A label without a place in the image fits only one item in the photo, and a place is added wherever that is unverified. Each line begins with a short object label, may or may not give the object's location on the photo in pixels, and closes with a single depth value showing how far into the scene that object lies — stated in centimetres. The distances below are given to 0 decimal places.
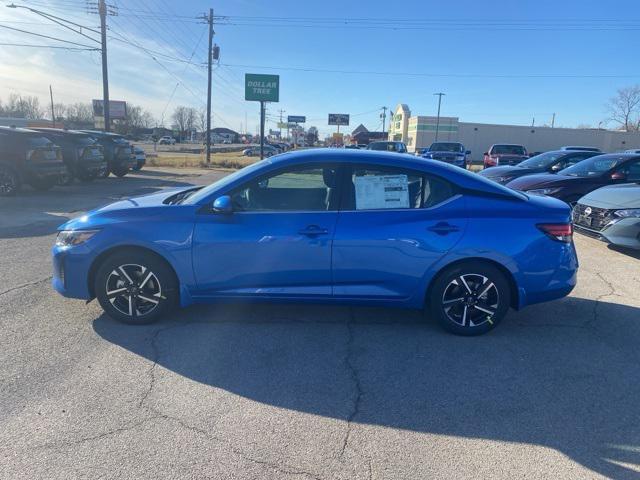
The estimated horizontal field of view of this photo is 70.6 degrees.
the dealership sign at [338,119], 7375
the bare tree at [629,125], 8106
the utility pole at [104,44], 2436
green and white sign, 3036
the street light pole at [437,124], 5822
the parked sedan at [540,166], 1188
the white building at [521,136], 5753
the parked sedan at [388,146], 2442
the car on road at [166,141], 8775
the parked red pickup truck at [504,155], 2330
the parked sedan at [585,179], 924
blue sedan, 390
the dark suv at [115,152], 1781
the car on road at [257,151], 4797
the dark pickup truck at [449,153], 2208
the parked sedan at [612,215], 662
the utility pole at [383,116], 8397
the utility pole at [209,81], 3145
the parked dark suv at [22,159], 1173
